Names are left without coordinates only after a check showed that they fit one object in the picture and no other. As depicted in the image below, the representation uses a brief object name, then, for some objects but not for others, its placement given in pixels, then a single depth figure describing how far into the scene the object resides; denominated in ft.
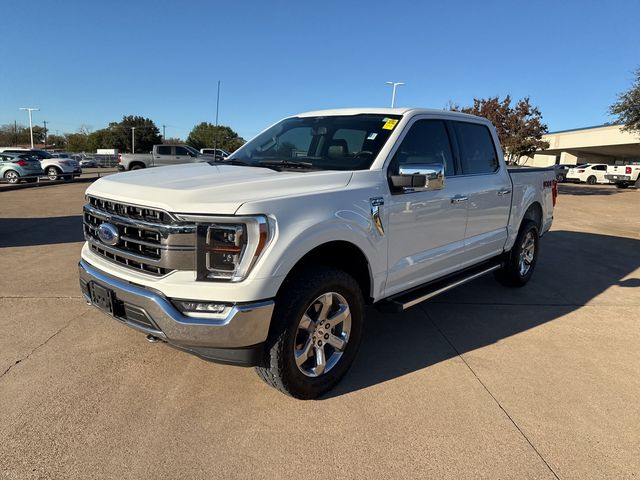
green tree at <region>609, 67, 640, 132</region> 67.67
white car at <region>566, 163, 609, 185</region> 102.43
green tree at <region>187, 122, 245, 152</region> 272.25
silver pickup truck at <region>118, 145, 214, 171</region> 79.41
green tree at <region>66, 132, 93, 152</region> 307.19
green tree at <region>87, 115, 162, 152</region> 282.36
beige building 138.51
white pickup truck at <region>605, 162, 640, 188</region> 88.02
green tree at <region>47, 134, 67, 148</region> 343.87
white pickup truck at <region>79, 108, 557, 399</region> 7.85
